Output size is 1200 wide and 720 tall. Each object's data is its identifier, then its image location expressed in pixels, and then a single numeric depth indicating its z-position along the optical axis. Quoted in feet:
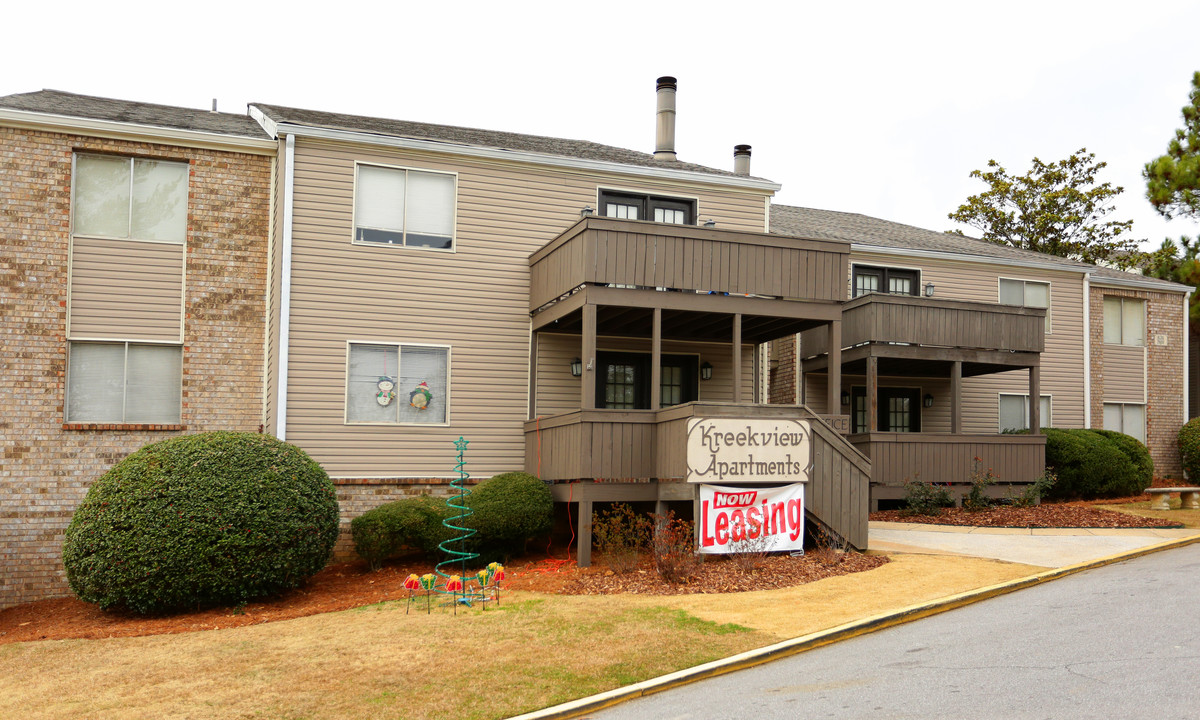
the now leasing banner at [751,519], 43.11
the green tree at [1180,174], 88.12
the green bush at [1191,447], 81.41
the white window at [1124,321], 82.79
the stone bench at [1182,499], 62.77
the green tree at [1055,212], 117.80
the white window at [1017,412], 77.77
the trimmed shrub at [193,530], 38.86
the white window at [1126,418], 81.87
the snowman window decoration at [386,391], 52.60
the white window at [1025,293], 78.33
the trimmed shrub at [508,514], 46.70
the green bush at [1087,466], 70.13
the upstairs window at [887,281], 73.87
